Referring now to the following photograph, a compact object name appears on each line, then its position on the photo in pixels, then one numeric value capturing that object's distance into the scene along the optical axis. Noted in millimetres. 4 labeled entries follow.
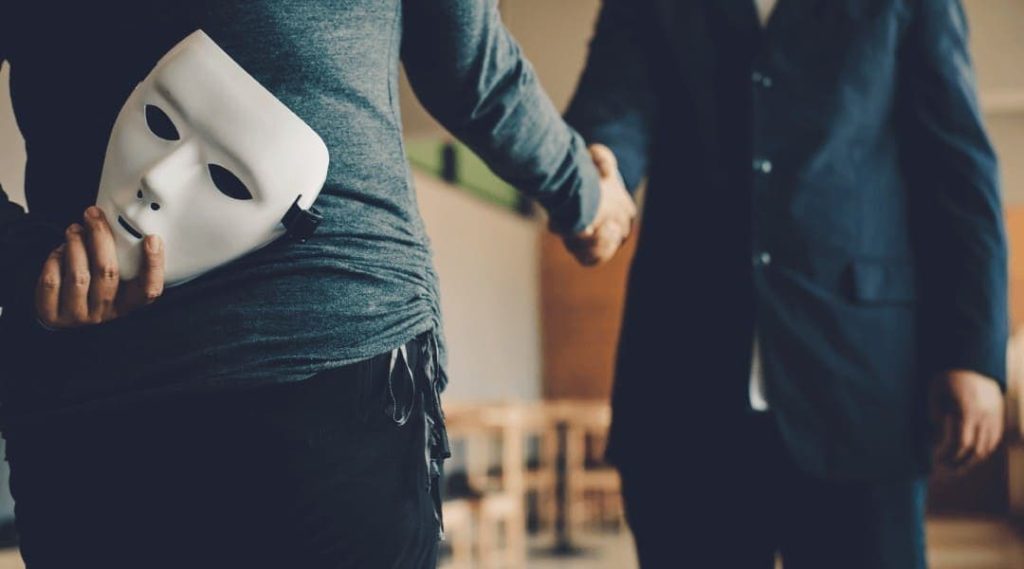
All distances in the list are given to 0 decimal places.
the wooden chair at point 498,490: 5219
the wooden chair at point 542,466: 7168
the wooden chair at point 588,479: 7207
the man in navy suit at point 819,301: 1368
